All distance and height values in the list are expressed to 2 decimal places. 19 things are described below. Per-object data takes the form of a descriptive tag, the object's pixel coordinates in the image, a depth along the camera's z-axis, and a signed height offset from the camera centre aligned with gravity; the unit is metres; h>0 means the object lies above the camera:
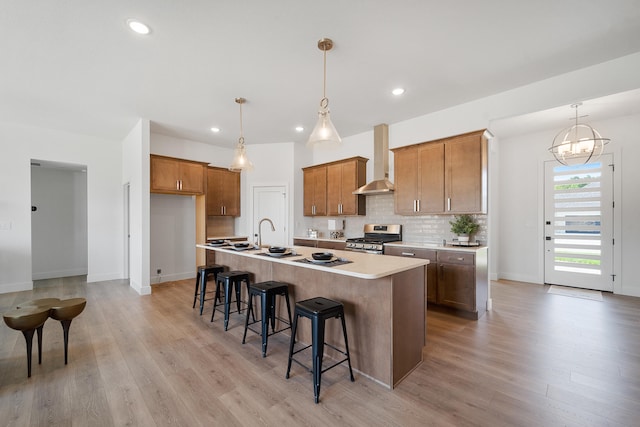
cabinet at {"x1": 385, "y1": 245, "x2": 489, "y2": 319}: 3.46 -0.88
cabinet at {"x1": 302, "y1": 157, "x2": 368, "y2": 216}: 5.19 +0.50
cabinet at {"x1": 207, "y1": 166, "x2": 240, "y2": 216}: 5.86 +0.44
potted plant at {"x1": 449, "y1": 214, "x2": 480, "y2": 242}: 3.86 -0.21
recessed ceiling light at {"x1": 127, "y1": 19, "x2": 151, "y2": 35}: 2.28 +1.57
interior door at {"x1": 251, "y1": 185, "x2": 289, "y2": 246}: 5.93 +0.02
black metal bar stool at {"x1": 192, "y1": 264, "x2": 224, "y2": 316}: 3.59 -0.82
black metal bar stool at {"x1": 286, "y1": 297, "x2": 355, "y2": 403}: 1.96 -0.81
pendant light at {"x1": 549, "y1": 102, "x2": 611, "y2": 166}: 4.08 +1.04
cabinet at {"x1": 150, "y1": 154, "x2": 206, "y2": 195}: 5.02 +0.70
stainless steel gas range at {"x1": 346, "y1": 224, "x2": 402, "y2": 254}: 4.38 -0.46
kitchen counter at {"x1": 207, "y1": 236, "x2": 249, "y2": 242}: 5.91 -0.56
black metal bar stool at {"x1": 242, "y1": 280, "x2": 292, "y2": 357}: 2.59 -0.87
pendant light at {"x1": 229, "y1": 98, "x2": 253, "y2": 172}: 3.66 +0.68
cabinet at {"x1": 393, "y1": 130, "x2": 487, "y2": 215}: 3.70 +0.52
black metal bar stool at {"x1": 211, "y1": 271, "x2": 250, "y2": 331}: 3.13 -0.83
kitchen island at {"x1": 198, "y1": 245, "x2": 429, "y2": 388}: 2.11 -0.79
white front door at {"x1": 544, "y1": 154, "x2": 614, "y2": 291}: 4.62 -0.22
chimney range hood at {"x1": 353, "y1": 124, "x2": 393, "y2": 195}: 4.73 +0.91
